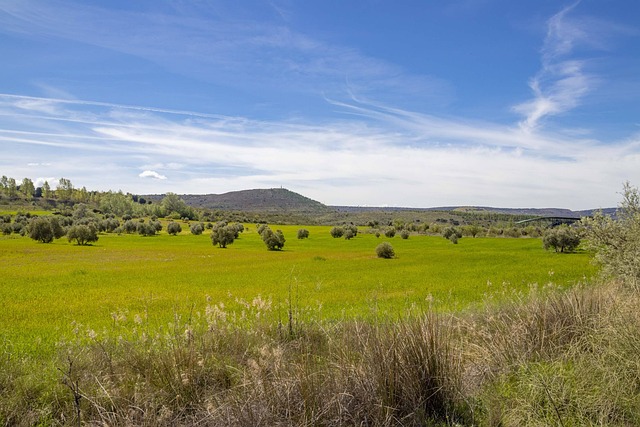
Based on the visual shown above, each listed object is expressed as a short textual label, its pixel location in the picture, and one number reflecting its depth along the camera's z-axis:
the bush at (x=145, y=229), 90.56
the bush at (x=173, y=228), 93.19
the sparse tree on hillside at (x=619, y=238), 12.48
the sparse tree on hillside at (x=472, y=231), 93.00
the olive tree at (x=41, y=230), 66.25
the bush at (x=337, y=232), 87.69
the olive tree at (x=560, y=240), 48.84
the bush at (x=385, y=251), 45.59
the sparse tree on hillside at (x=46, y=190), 188.88
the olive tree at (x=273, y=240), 58.78
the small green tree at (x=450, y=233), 71.29
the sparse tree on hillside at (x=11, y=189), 173.75
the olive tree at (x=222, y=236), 63.66
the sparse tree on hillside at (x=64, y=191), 187.76
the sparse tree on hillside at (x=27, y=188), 176.25
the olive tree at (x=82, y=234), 63.66
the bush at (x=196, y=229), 94.51
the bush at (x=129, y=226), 94.44
